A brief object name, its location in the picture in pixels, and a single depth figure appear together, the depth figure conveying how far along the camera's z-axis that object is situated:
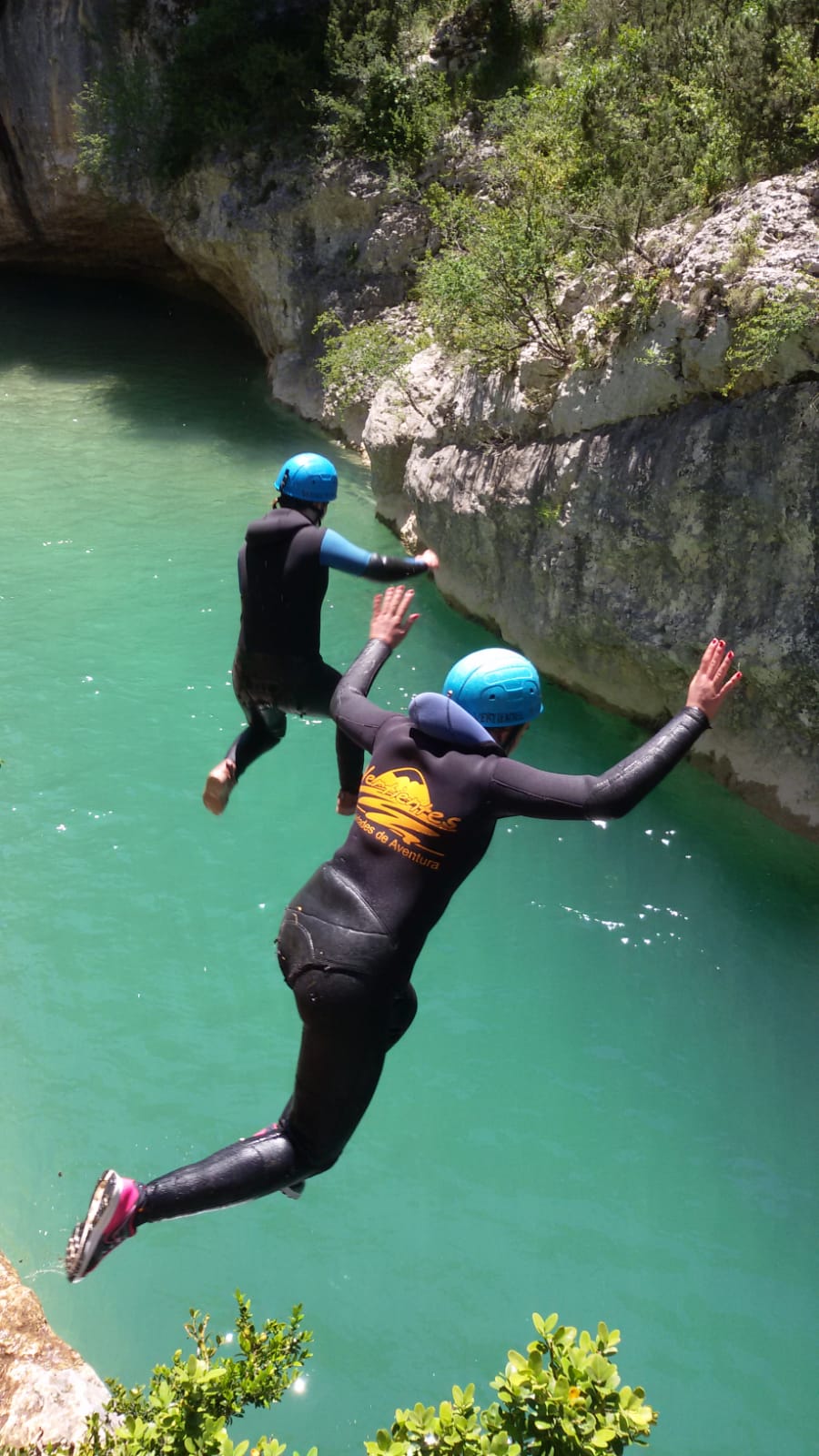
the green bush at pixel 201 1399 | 2.38
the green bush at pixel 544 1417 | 2.21
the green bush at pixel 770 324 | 5.72
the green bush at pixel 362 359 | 10.11
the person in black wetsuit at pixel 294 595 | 4.36
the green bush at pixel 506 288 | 7.61
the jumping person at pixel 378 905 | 2.92
